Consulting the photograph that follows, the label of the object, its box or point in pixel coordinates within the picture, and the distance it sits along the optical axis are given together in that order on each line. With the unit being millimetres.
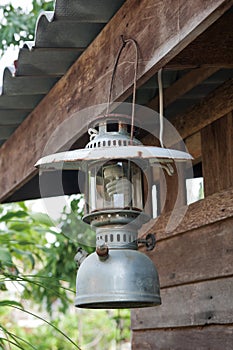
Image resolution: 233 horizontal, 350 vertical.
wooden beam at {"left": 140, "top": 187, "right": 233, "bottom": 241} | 3644
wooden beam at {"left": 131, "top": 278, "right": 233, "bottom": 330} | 3642
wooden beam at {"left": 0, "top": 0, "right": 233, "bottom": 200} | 2490
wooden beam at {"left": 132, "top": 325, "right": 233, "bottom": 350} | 3642
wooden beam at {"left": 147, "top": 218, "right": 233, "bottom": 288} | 3678
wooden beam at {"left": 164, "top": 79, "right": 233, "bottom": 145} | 3874
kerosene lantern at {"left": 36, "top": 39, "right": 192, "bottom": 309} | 2544
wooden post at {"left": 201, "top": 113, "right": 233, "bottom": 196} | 3846
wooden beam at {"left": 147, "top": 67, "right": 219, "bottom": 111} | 4031
